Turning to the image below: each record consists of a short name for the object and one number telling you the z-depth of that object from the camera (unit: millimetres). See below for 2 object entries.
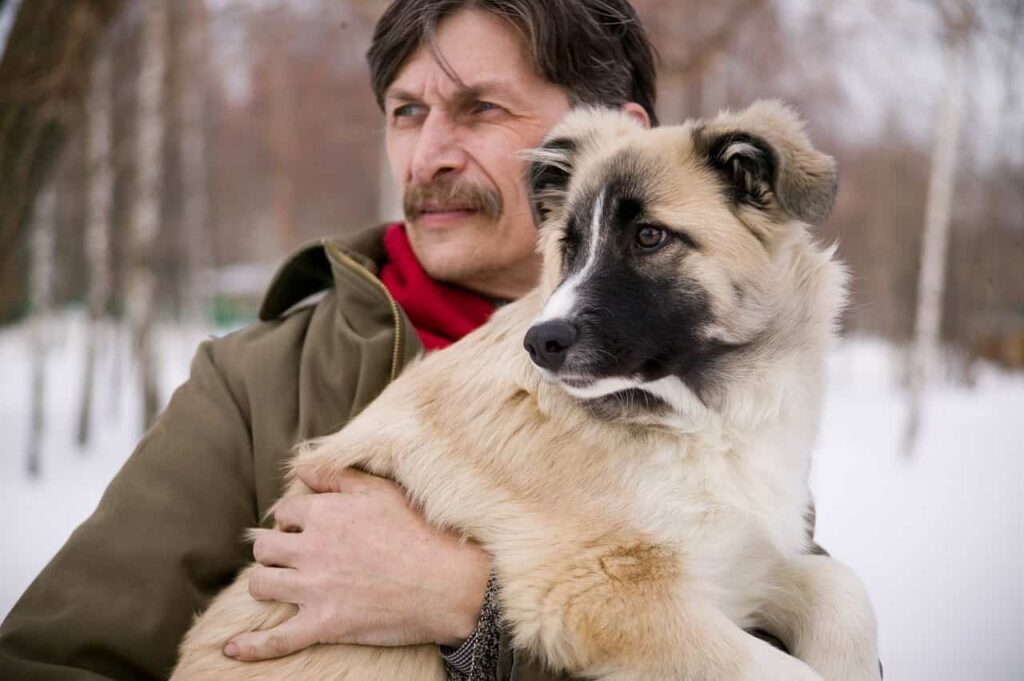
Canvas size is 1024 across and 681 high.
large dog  1877
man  2010
